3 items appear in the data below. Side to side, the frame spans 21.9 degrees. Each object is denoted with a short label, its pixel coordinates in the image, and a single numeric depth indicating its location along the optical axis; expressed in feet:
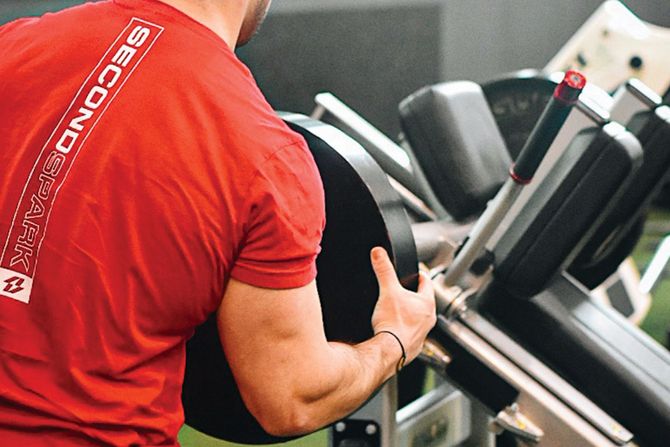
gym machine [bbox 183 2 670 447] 8.30
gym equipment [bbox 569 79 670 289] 10.10
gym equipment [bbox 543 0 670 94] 18.17
